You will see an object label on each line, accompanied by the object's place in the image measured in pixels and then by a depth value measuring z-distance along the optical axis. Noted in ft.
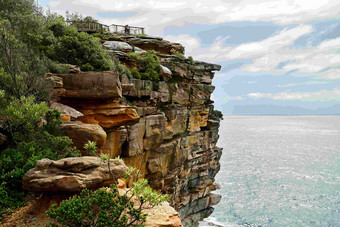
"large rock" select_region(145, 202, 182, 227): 27.40
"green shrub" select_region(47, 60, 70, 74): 53.47
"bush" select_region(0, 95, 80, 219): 29.76
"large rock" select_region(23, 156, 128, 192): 27.45
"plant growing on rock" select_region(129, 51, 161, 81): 87.61
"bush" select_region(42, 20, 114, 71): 62.59
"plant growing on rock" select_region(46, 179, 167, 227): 23.80
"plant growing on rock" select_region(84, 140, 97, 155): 37.11
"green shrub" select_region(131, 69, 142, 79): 84.64
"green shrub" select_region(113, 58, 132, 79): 73.98
